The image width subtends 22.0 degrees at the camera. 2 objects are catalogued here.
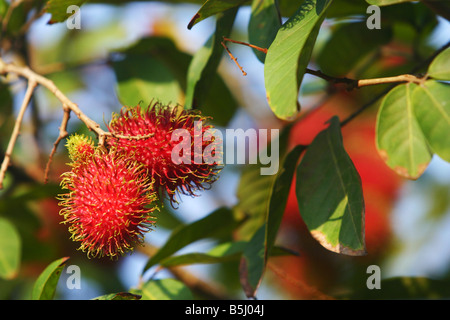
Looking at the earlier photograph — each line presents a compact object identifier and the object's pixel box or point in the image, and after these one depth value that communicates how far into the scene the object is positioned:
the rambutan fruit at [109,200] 0.59
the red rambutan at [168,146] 0.60
